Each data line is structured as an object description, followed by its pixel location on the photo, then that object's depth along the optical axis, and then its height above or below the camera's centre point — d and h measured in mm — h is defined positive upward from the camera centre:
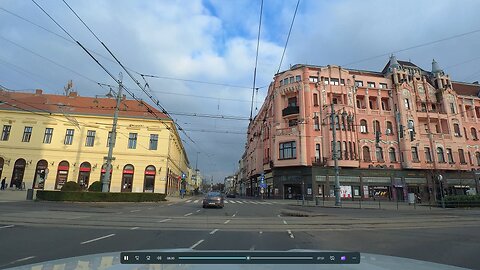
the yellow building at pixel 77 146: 41500 +7155
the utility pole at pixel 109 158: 26219 +3401
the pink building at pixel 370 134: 43938 +10445
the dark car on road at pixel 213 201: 25672 -249
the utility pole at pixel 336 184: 30031 +1678
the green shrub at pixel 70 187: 27516 +817
